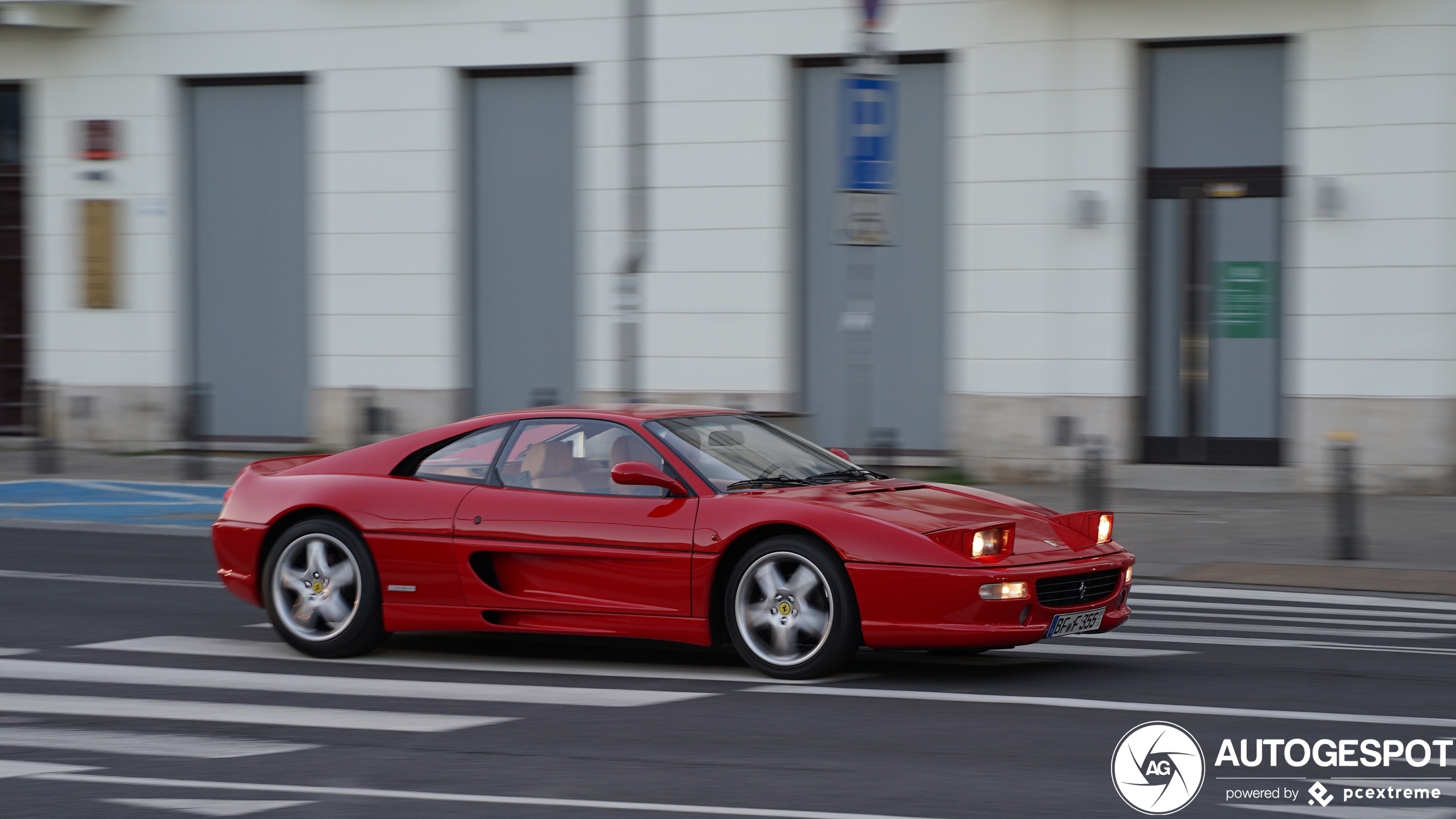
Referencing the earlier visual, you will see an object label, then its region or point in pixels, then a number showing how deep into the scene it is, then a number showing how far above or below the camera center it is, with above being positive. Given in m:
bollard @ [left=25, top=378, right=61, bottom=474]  23.19 -1.23
